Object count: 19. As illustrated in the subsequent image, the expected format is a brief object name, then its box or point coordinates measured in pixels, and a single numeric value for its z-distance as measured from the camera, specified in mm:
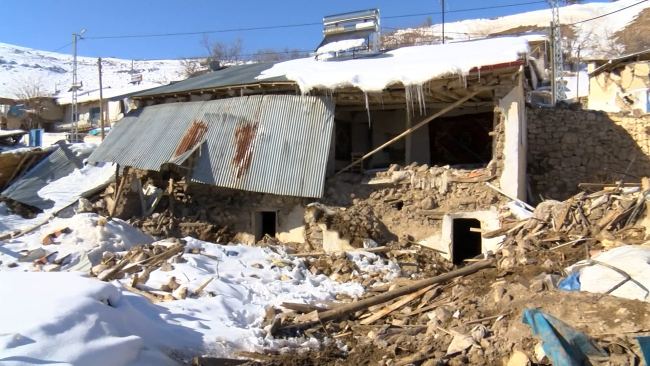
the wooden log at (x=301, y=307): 7797
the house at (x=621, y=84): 17984
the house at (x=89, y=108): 30623
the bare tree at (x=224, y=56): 46438
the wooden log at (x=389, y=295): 7605
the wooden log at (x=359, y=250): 10889
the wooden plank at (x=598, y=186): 10512
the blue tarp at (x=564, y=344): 4941
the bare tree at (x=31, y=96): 31188
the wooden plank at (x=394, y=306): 7625
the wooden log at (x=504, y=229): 10096
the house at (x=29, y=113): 29953
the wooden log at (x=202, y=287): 8144
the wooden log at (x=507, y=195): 10898
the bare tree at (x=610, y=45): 34312
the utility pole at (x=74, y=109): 26516
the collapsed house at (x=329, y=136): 11312
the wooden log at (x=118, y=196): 14531
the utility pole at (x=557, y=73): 16953
